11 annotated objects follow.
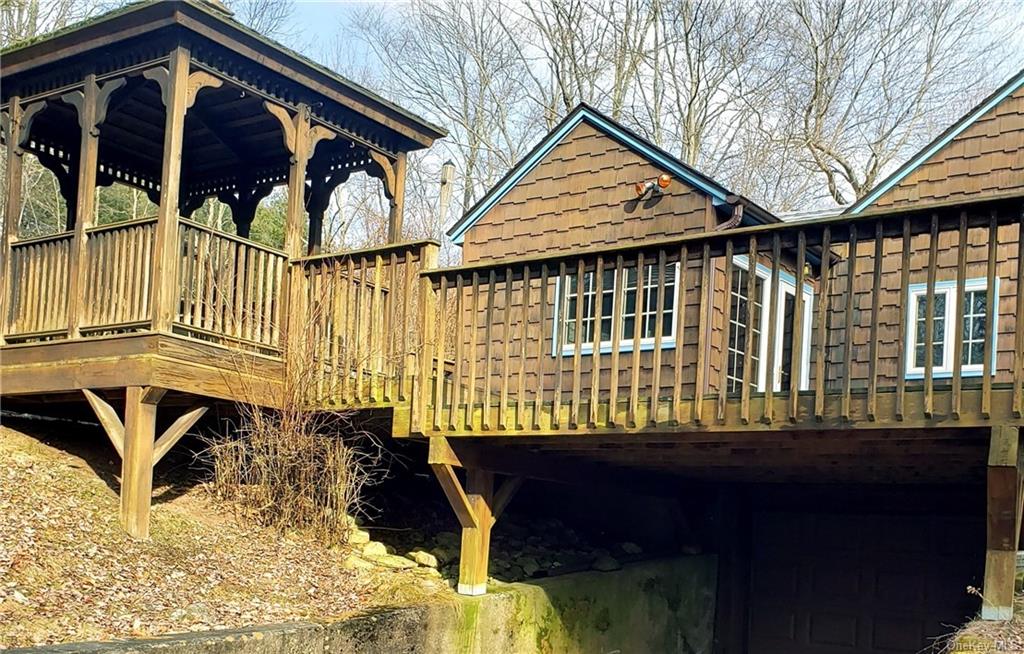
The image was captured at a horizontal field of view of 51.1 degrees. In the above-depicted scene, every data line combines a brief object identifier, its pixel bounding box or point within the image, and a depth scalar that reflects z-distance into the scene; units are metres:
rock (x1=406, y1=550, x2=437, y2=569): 8.73
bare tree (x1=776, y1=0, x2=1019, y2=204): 25.98
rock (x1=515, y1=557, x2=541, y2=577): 9.15
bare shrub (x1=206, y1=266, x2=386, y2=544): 8.37
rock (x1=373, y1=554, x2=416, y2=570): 8.48
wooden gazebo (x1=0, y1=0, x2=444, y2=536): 8.27
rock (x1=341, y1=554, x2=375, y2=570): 8.15
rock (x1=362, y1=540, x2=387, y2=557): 8.58
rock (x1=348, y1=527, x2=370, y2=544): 8.70
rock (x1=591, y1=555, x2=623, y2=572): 9.55
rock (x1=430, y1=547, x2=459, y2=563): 9.01
